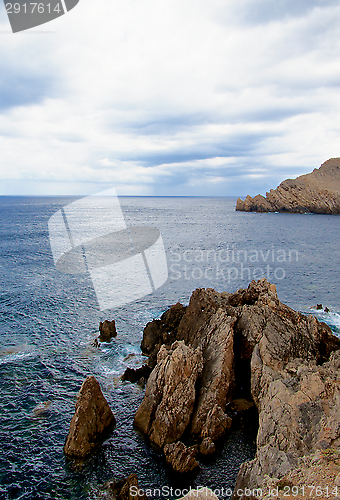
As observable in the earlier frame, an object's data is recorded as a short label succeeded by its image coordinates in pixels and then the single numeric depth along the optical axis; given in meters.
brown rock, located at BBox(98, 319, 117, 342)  37.00
